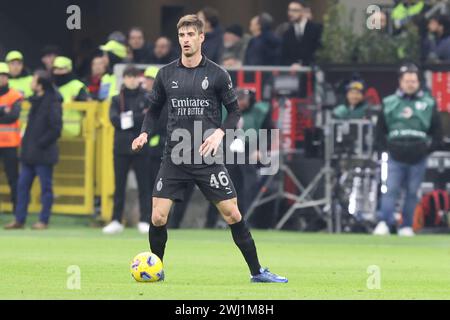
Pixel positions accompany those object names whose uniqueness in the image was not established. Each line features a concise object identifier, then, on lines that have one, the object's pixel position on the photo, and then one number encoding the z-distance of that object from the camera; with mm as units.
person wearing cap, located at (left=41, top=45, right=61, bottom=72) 25594
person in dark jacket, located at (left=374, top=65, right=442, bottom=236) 22016
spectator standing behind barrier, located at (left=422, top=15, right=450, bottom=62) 23656
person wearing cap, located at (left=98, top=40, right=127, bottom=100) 23828
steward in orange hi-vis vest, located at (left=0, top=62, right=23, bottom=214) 22906
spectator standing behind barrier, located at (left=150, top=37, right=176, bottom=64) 24828
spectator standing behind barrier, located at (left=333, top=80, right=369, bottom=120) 22766
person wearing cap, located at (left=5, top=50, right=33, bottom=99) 24438
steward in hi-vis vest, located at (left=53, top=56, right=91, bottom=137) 23781
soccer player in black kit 13547
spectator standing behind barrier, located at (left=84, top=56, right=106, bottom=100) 24797
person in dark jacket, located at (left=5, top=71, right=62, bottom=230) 22516
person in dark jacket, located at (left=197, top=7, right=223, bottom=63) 23938
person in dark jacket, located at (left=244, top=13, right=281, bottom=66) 24375
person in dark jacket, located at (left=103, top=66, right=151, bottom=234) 22094
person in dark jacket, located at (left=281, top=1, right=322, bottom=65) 24000
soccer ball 13562
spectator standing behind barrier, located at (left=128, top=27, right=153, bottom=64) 25500
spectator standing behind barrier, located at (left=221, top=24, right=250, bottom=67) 24812
